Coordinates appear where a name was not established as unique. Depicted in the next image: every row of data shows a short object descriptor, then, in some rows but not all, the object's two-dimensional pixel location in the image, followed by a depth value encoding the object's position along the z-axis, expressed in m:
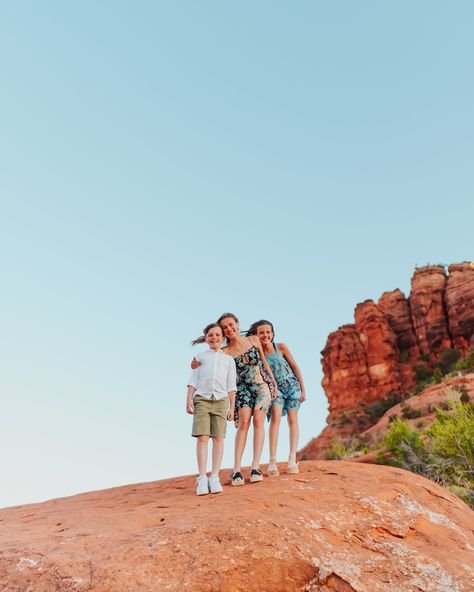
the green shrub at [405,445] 15.65
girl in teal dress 6.59
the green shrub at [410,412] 32.69
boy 5.68
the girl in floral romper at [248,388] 6.05
